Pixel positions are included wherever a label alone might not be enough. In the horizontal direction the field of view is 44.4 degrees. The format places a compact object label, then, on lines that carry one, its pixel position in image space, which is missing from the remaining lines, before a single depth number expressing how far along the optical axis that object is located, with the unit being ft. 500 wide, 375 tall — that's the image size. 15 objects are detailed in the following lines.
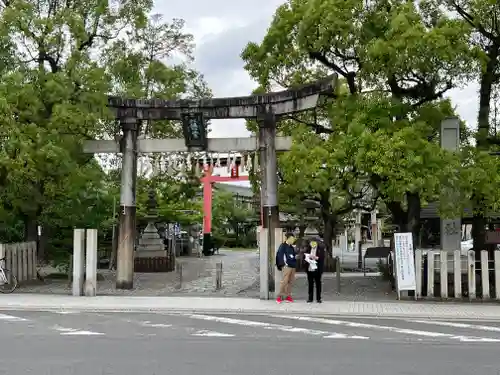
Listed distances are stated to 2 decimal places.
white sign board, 53.01
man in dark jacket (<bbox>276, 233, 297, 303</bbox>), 53.26
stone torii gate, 62.49
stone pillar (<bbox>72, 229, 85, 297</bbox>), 57.77
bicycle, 60.44
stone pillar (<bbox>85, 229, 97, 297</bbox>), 57.62
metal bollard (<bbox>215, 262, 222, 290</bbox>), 63.56
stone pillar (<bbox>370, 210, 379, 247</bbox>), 189.15
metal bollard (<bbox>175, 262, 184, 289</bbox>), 65.48
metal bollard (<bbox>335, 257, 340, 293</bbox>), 59.16
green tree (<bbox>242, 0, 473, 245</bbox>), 50.26
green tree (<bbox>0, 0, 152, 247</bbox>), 58.29
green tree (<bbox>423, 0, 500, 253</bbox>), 50.65
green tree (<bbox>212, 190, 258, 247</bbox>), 179.63
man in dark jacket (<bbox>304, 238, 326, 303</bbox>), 52.54
